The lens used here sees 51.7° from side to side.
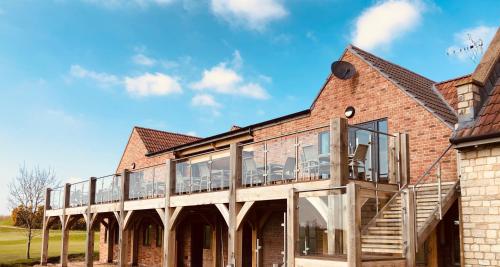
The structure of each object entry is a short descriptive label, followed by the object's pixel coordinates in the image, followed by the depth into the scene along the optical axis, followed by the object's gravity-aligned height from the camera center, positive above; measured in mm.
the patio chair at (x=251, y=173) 13188 +866
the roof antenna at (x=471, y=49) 15753 +4820
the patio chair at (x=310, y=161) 11742 +1050
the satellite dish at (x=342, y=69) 15266 +4052
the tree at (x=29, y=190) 35406 +1048
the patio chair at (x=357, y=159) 11398 +1053
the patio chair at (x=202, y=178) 15406 +859
